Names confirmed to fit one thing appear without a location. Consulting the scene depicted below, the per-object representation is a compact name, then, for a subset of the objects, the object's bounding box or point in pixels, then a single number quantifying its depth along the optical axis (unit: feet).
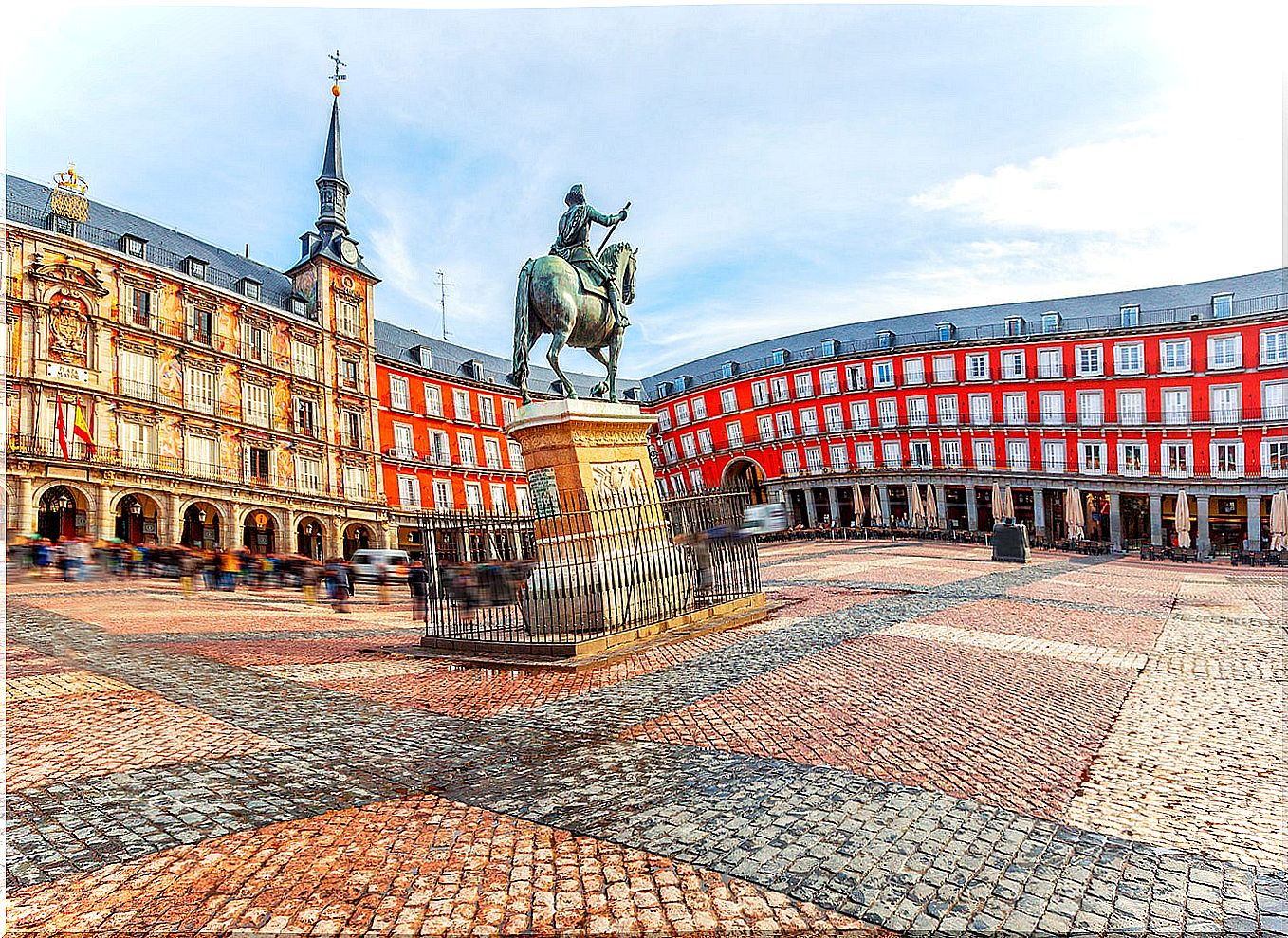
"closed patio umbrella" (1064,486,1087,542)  102.22
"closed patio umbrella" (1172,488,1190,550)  107.55
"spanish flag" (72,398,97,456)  92.14
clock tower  127.44
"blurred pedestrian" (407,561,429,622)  31.68
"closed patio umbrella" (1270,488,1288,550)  88.74
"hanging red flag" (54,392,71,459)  90.38
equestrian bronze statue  31.40
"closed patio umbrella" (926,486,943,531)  114.83
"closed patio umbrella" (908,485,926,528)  125.23
